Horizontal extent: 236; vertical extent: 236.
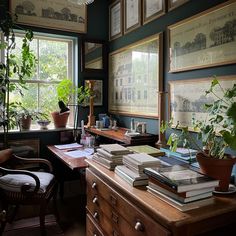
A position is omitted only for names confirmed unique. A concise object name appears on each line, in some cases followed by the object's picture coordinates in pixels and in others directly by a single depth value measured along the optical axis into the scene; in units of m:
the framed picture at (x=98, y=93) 3.41
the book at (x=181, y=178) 1.06
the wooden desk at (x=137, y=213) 1.00
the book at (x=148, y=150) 1.80
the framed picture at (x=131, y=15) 2.69
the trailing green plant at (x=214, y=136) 1.12
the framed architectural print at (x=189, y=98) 1.80
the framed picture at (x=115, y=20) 3.11
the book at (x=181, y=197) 1.05
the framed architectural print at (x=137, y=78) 2.43
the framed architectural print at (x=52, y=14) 2.97
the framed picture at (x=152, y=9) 2.32
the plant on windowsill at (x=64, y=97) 3.17
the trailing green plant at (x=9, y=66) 2.69
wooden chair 2.20
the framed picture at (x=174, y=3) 2.06
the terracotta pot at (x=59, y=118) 3.19
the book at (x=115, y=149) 1.61
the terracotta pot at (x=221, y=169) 1.22
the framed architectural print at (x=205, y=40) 1.66
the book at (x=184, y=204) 1.04
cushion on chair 2.25
